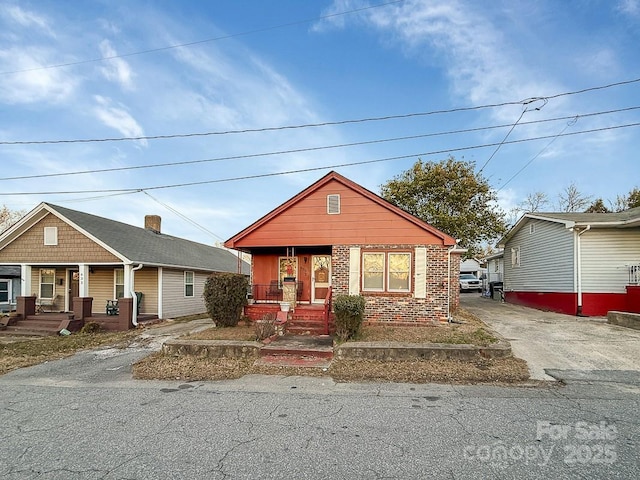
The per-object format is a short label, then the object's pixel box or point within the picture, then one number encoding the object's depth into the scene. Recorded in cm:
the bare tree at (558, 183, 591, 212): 3650
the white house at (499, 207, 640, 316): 1428
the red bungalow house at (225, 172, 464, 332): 1247
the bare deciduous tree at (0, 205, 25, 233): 4141
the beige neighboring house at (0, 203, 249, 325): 1566
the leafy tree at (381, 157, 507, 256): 2289
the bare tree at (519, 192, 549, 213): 3981
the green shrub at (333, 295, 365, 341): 949
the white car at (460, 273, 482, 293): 3722
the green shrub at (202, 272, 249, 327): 1217
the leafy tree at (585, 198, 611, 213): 3412
